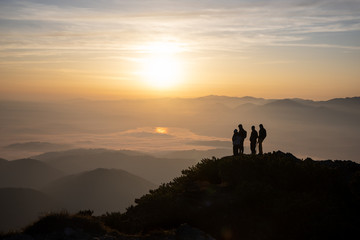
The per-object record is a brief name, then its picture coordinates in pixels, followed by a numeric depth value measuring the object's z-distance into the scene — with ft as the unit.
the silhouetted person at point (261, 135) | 84.58
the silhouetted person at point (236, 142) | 82.89
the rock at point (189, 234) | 45.55
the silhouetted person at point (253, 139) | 85.66
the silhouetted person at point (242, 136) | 82.58
